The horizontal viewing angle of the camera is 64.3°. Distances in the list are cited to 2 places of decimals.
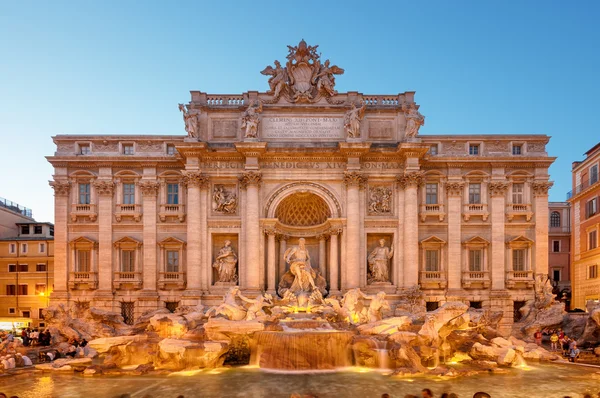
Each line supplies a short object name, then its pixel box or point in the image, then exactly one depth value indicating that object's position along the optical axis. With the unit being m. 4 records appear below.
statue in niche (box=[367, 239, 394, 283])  28.55
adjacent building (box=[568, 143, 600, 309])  34.88
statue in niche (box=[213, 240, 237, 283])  28.59
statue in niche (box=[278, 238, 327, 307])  27.31
